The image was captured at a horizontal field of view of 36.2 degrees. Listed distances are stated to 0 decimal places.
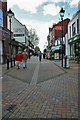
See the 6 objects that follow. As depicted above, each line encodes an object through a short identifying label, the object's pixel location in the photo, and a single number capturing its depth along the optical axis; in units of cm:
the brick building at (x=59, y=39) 2714
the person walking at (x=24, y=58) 1177
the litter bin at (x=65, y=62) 1159
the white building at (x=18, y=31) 3402
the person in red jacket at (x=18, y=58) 1134
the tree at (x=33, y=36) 5434
